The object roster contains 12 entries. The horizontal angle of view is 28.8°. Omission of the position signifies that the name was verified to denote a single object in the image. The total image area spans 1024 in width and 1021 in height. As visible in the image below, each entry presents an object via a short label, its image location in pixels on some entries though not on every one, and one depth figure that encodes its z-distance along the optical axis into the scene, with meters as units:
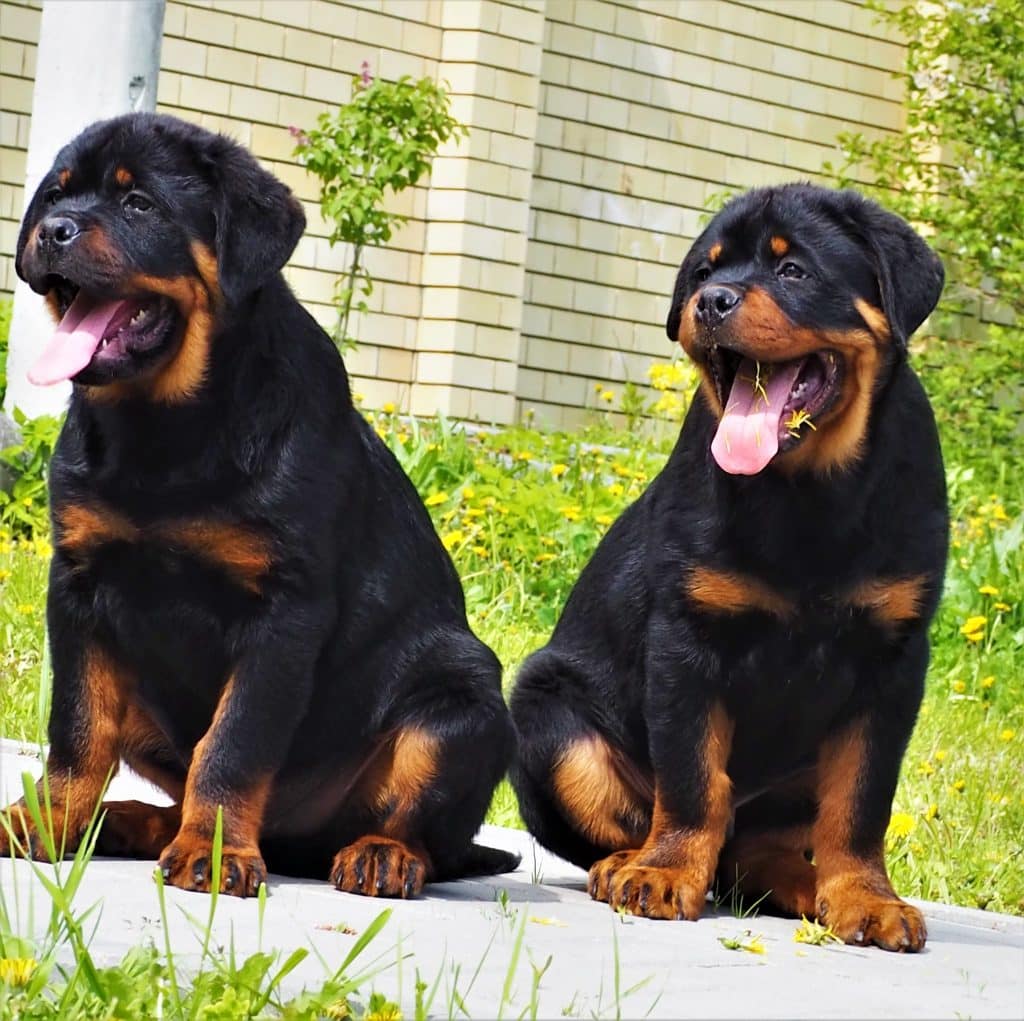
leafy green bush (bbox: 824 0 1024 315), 14.66
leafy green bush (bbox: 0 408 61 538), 8.23
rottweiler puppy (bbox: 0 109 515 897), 4.02
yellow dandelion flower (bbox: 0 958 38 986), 2.82
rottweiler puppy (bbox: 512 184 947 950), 4.19
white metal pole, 8.64
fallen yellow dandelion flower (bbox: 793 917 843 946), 3.98
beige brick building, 13.99
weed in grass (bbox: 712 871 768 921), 4.39
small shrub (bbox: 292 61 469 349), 12.20
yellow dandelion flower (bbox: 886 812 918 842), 5.18
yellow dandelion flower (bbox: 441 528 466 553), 8.17
